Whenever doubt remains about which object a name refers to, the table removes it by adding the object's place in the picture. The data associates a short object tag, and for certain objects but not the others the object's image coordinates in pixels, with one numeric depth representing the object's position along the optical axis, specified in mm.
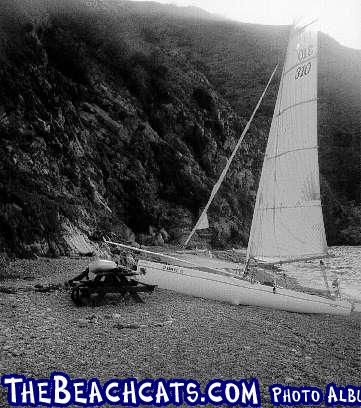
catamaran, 15906
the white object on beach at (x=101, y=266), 11961
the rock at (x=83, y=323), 9109
